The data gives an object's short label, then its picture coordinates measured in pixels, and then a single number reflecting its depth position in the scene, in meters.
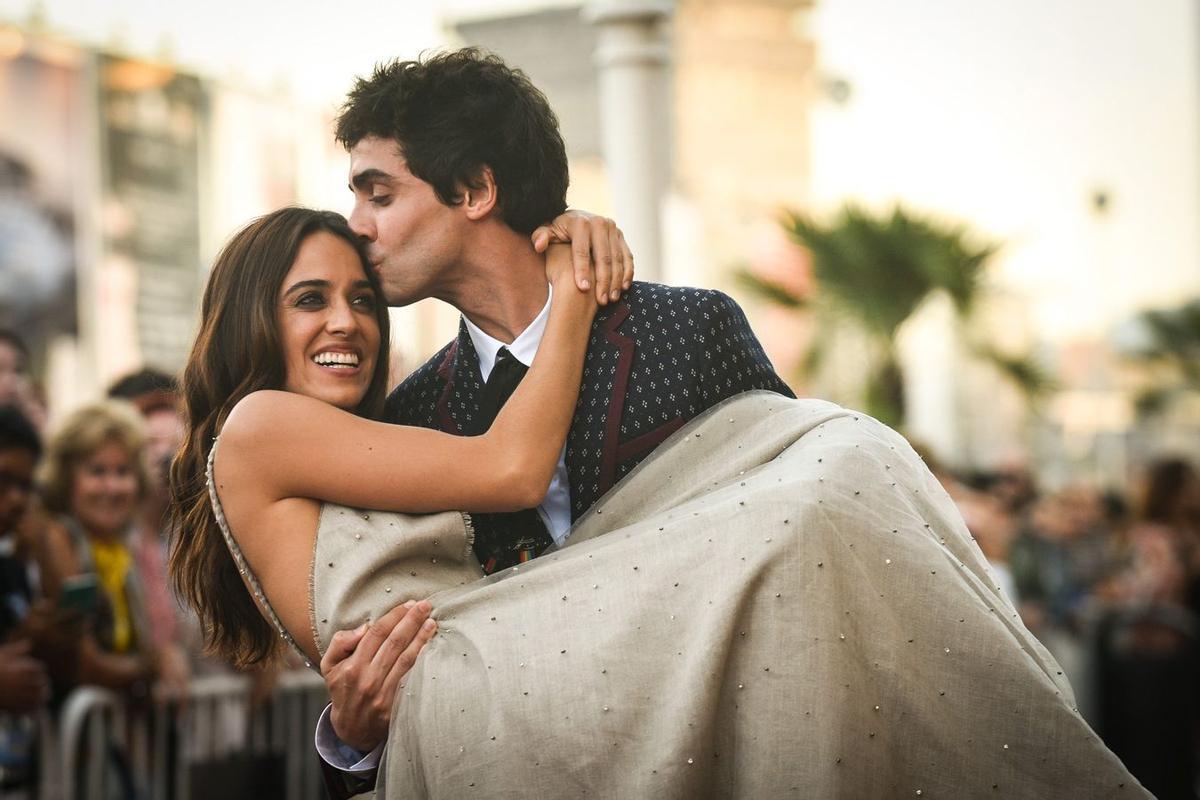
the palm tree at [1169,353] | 27.31
